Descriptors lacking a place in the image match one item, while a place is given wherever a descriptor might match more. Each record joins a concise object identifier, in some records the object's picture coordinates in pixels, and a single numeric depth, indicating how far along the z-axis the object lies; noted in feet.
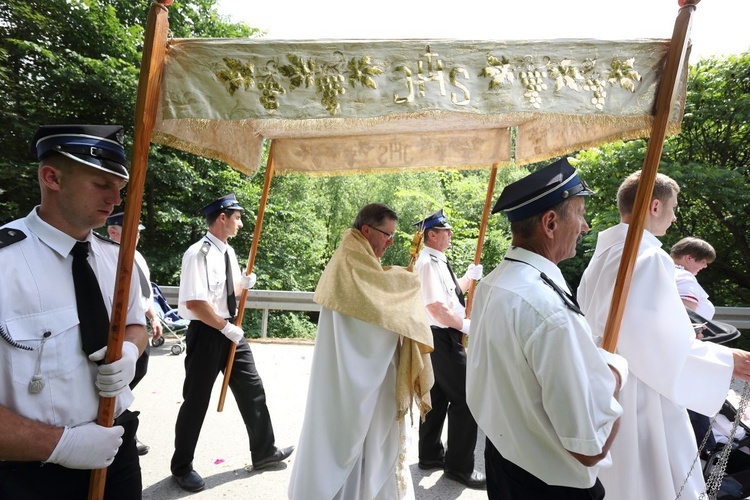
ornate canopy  5.83
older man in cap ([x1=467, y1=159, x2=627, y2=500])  4.75
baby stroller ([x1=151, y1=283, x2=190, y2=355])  23.66
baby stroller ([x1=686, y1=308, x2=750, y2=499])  8.58
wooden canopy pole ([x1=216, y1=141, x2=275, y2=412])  12.21
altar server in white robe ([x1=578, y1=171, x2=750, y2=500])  6.73
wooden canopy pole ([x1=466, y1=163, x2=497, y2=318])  13.26
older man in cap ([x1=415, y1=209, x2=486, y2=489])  11.80
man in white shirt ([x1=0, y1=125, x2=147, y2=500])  4.93
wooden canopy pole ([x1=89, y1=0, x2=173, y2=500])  5.65
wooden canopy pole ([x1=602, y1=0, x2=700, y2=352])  6.13
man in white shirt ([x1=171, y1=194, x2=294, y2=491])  11.32
